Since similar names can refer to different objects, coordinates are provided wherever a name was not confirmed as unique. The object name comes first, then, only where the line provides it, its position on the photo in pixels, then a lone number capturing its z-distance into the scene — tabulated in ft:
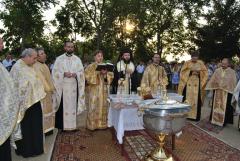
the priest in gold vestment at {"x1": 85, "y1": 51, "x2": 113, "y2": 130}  12.45
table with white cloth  9.35
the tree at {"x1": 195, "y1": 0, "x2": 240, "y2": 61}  41.65
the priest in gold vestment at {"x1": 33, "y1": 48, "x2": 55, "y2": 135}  11.26
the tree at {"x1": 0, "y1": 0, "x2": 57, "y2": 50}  34.58
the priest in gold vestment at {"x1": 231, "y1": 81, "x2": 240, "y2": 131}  12.26
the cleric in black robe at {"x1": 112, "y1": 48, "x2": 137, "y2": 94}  12.15
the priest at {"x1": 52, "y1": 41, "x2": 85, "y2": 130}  12.45
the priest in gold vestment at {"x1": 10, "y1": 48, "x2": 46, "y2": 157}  9.03
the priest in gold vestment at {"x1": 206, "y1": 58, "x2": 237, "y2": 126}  14.04
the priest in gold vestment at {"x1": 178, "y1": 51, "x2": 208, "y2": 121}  15.00
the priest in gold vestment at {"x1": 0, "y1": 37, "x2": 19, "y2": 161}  6.55
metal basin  7.59
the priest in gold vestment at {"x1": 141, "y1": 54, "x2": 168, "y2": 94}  13.43
